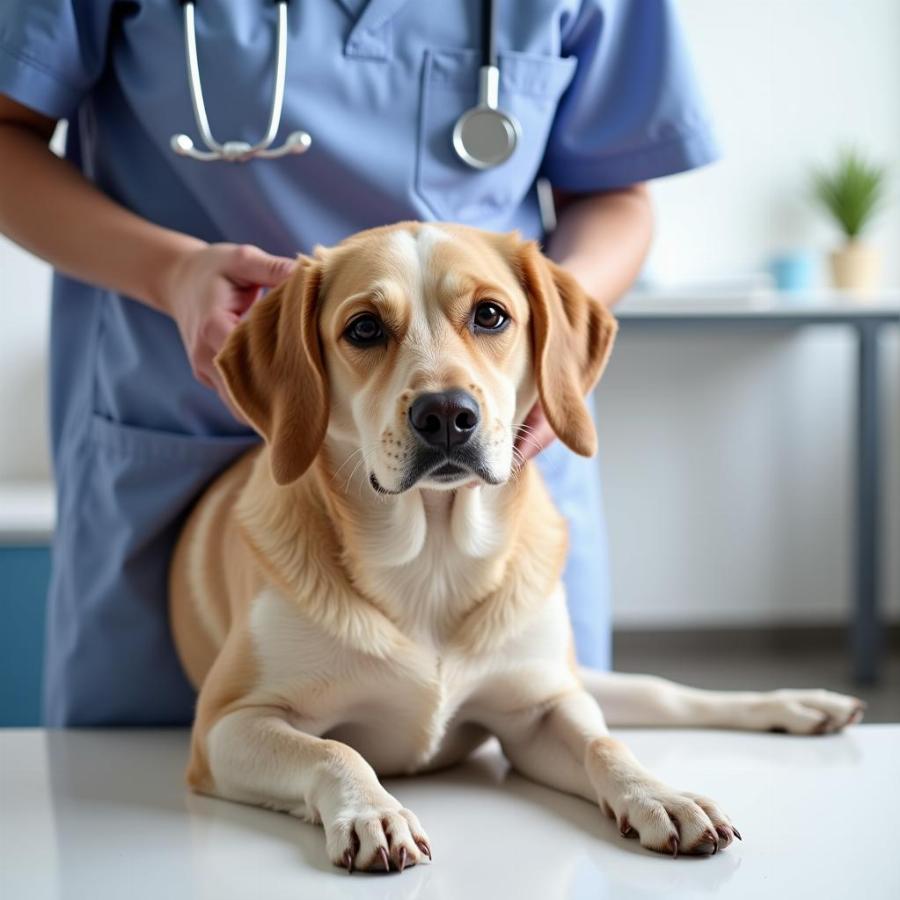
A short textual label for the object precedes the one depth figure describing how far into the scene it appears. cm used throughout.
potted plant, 378
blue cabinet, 243
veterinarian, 114
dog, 94
